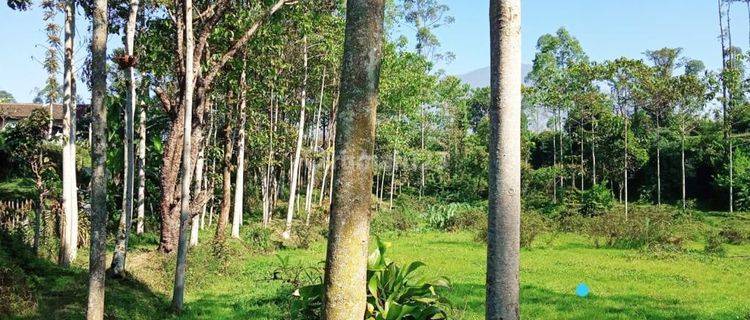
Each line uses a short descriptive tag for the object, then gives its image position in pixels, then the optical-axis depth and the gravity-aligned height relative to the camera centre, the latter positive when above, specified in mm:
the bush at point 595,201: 28859 -759
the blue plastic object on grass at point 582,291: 10969 -2052
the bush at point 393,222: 26594 -1863
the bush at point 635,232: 19047 -1582
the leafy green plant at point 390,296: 5520 -1182
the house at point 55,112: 23828 +3542
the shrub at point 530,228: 19275 -1514
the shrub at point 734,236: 21431 -1798
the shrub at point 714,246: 17695 -1847
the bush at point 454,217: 27906 -1716
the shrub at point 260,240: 18266 -1947
